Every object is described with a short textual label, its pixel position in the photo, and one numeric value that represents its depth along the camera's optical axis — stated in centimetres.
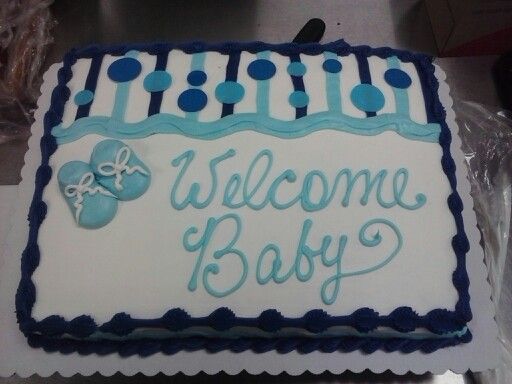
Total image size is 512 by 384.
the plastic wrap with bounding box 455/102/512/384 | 47
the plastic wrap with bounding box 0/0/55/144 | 55
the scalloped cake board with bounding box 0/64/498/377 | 38
